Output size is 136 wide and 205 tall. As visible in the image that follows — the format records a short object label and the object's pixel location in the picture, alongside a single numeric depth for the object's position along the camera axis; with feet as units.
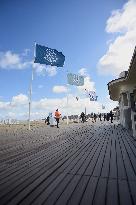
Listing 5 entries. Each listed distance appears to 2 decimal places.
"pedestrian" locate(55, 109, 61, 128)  48.14
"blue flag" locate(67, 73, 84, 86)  63.26
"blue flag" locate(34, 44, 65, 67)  40.35
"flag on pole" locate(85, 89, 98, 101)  76.74
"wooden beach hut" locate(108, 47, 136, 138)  29.88
